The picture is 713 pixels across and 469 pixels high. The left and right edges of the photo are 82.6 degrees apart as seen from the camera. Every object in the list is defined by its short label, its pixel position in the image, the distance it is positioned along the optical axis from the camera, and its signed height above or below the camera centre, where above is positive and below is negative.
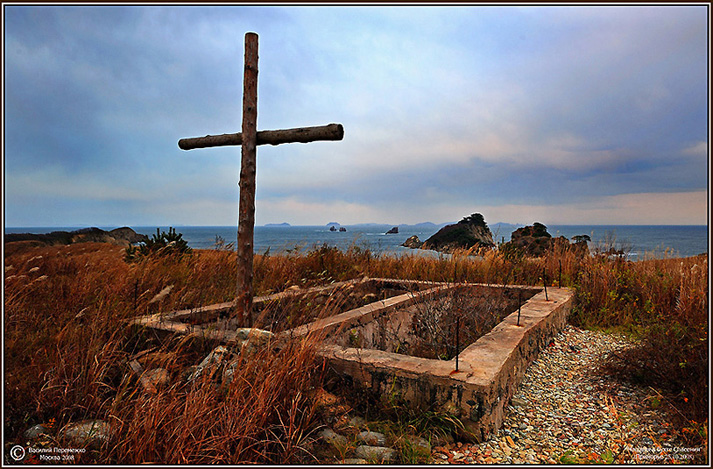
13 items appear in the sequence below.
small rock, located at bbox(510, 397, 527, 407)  3.21 -1.28
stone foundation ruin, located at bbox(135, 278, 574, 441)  2.74 -0.90
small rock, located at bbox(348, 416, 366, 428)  2.71 -1.22
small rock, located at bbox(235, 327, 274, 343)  3.17 -0.73
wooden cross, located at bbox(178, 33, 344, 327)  3.81 +0.69
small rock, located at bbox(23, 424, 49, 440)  2.46 -1.15
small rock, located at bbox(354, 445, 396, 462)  2.28 -1.20
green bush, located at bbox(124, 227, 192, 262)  7.01 -0.07
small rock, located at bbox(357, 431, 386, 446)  2.48 -1.21
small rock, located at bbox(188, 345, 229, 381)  2.86 -0.87
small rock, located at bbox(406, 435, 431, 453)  2.42 -1.22
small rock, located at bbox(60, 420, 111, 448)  2.29 -1.12
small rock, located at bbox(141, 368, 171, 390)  2.64 -0.94
